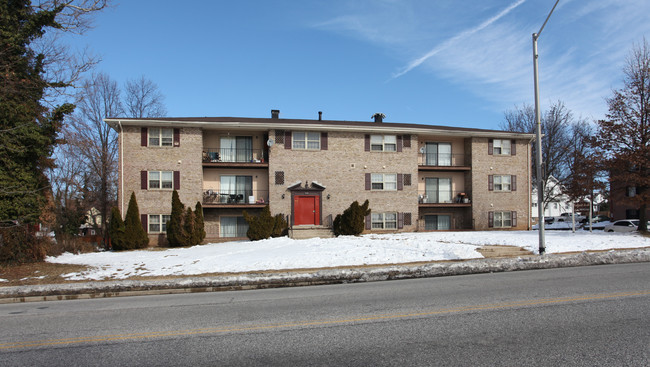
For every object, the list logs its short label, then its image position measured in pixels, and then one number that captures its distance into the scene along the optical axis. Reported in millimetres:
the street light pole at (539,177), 13830
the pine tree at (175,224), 22844
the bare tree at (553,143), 42250
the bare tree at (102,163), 34438
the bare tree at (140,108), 39303
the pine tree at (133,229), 22453
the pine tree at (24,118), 13031
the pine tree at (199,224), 23150
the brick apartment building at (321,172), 24297
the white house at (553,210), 70412
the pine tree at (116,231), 22250
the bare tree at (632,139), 20006
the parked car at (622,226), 28231
